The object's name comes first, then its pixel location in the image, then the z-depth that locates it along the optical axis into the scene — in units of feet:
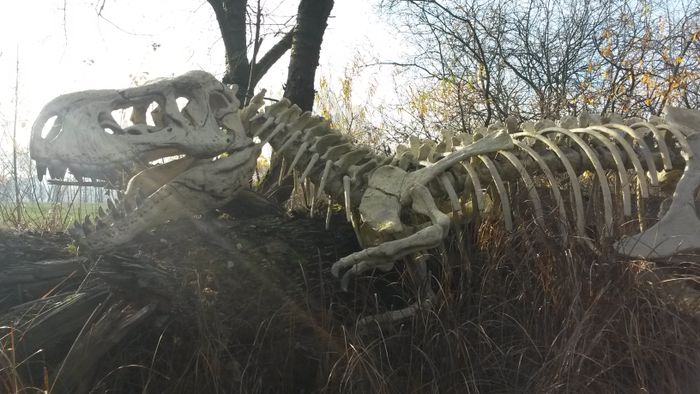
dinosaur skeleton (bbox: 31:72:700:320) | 8.71
